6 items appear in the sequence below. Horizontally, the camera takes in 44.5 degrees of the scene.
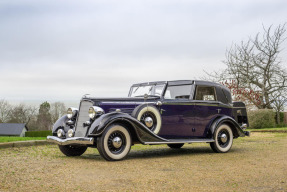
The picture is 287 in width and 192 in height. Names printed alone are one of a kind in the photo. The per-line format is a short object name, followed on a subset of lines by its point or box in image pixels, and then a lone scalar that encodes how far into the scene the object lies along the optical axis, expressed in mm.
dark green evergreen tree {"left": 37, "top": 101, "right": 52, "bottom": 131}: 77544
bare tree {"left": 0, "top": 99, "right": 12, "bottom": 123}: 78000
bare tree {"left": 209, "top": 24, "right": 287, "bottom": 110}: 28125
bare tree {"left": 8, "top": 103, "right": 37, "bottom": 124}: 80250
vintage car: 7355
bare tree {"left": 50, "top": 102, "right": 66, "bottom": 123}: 75762
